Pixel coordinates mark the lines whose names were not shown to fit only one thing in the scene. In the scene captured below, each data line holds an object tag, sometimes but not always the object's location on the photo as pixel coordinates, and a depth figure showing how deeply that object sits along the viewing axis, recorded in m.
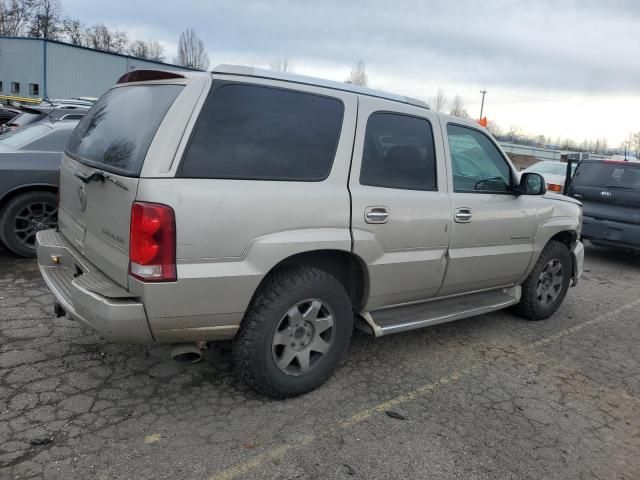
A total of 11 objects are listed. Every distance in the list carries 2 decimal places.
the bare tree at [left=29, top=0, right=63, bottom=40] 61.84
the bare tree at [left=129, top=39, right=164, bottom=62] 72.81
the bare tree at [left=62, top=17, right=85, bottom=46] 65.56
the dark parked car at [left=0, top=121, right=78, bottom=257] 5.53
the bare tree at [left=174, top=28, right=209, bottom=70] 68.00
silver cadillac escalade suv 2.72
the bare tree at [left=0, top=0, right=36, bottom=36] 61.00
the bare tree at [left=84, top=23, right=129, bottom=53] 68.75
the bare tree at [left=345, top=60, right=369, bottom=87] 48.35
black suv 7.84
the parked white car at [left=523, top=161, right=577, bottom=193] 11.47
